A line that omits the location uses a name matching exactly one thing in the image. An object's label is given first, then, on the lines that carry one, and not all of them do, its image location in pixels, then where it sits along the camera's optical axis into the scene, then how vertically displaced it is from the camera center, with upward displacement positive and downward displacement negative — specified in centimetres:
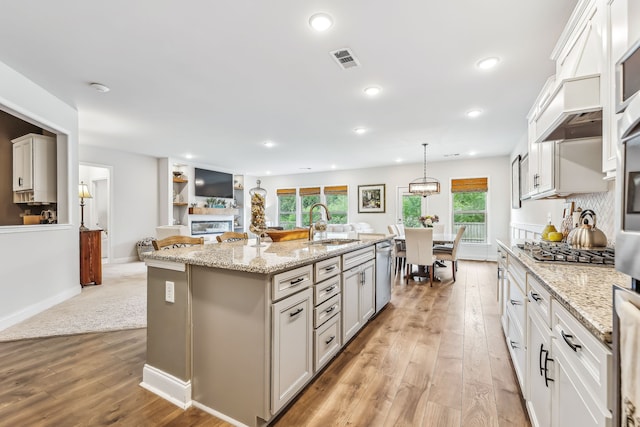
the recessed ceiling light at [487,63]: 260 +137
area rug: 282 -114
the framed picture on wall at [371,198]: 849 +42
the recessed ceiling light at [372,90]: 322 +138
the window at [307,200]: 956 +42
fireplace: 792 -41
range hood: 154 +57
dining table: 500 -50
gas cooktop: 155 -25
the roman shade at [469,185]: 725 +71
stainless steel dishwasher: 326 -72
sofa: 790 -41
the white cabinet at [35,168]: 390 +61
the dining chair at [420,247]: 464 -56
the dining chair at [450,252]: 492 -70
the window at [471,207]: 730 +14
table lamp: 505 +36
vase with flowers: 567 -15
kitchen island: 158 -69
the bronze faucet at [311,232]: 302 -20
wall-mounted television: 798 +84
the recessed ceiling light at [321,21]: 204 +138
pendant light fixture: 573 +49
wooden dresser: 447 -70
